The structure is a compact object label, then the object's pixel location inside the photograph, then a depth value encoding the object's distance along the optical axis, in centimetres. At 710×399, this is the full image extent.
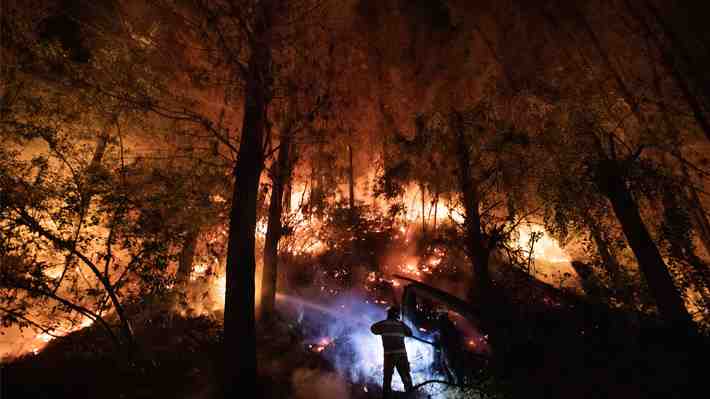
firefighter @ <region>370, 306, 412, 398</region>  698
